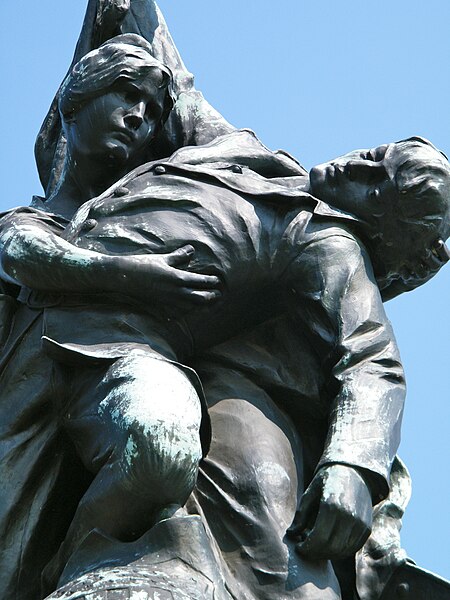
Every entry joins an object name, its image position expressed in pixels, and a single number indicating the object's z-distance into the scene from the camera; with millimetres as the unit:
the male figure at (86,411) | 8245
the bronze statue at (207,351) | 8373
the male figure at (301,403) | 8534
